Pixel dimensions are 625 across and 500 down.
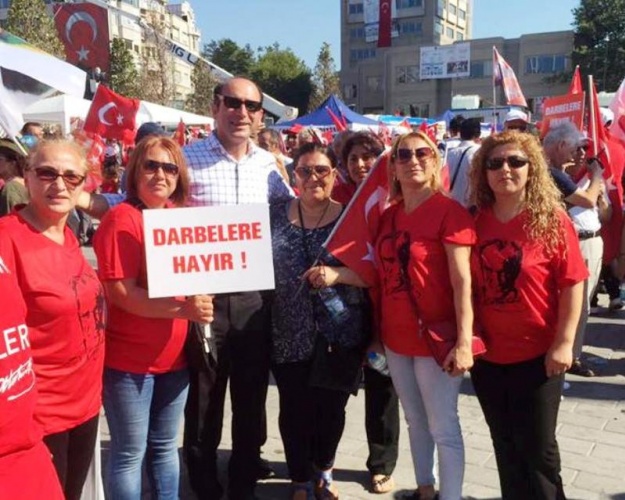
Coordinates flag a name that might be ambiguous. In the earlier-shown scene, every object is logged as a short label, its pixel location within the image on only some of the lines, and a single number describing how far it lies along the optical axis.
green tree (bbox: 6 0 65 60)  27.27
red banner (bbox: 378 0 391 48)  82.75
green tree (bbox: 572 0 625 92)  55.41
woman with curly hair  2.62
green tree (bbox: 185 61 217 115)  39.08
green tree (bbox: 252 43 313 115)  75.94
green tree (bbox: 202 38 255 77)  84.75
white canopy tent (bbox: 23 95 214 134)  16.08
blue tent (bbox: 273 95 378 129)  19.64
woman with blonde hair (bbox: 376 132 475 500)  2.71
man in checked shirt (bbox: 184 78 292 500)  3.17
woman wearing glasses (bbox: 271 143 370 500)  3.12
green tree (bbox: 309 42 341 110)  49.66
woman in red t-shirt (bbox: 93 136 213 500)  2.55
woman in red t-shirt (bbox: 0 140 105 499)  2.11
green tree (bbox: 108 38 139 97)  37.13
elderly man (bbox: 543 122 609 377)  4.64
